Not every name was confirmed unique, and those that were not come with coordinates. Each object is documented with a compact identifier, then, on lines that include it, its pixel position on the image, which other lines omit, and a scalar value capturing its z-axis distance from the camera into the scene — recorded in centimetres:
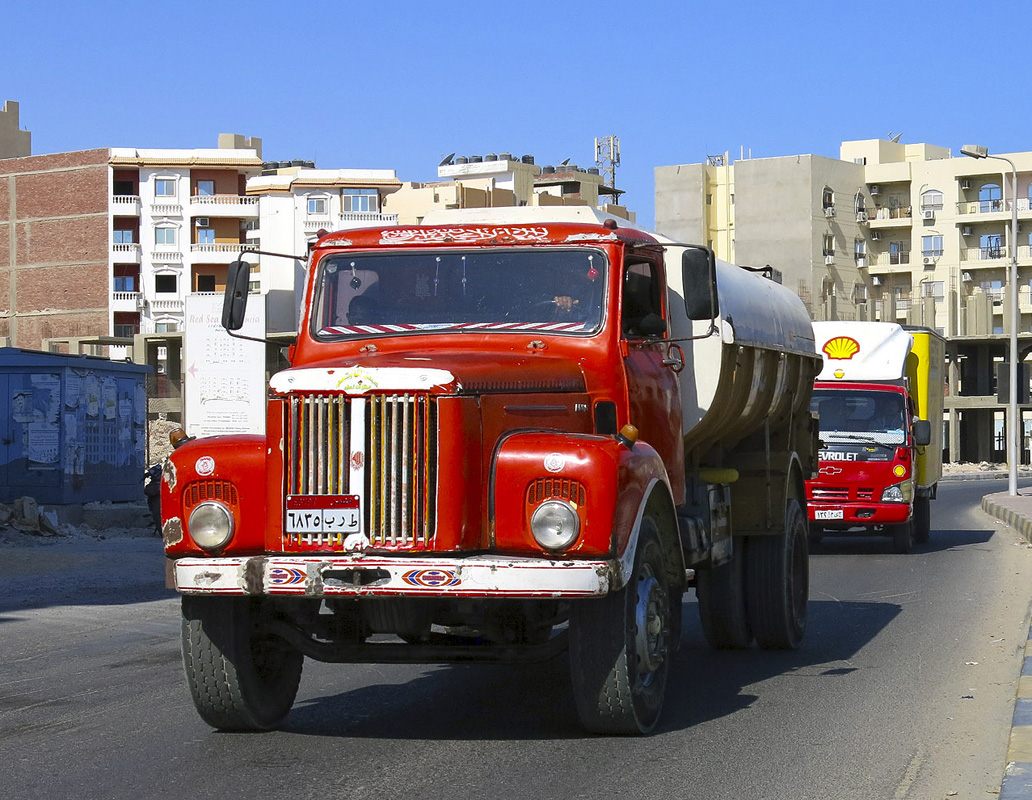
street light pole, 3988
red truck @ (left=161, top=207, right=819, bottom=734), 703
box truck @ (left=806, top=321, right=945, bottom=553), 2105
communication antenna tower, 13238
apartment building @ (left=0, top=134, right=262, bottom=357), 9519
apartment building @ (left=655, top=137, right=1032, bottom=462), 9925
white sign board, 2627
